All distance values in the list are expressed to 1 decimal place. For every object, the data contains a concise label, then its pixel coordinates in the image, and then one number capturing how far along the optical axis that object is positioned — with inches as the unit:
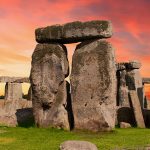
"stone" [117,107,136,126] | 487.4
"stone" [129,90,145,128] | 467.4
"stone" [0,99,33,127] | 459.7
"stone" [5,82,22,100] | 682.0
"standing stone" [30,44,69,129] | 414.5
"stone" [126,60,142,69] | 659.6
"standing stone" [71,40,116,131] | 390.7
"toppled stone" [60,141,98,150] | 232.0
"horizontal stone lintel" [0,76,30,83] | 684.6
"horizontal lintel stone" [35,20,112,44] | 394.3
